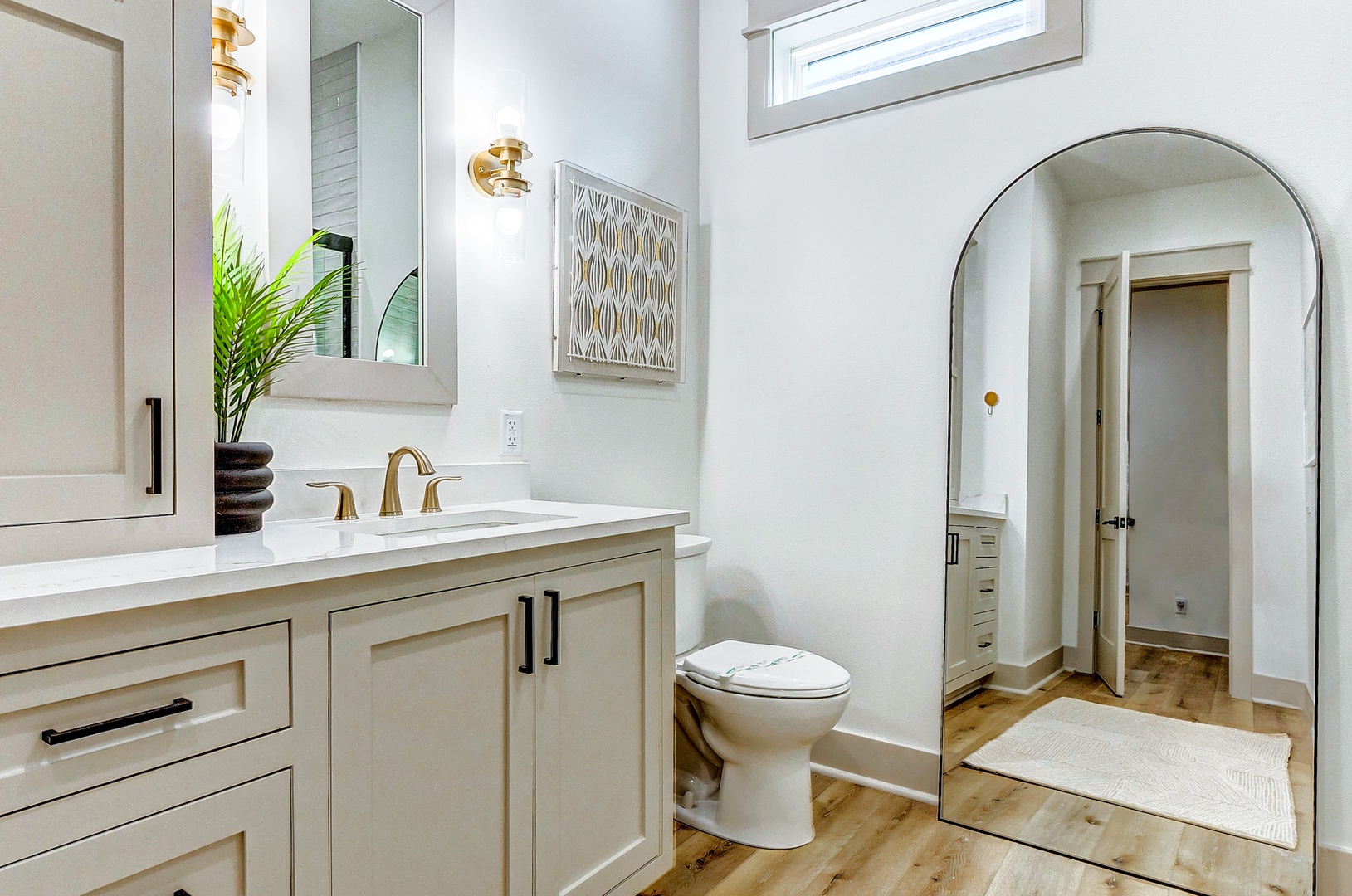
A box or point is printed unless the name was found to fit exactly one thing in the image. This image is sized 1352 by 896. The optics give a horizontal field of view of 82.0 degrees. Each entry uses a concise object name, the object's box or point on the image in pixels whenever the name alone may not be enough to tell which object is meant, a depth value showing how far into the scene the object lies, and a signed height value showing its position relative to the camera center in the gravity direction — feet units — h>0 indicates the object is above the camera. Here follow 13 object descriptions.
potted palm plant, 4.09 +0.53
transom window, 7.54 +4.26
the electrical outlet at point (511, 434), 6.64 +0.08
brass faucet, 5.42 -0.24
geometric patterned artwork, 7.18 +1.63
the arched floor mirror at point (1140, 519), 5.90 -0.61
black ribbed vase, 4.05 -0.22
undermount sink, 5.08 -0.56
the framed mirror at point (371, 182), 5.16 +1.87
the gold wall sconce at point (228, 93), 4.48 +2.08
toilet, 6.40 -2.42
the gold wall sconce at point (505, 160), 6.23 +2.30
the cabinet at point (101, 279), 3.04 +0.69
